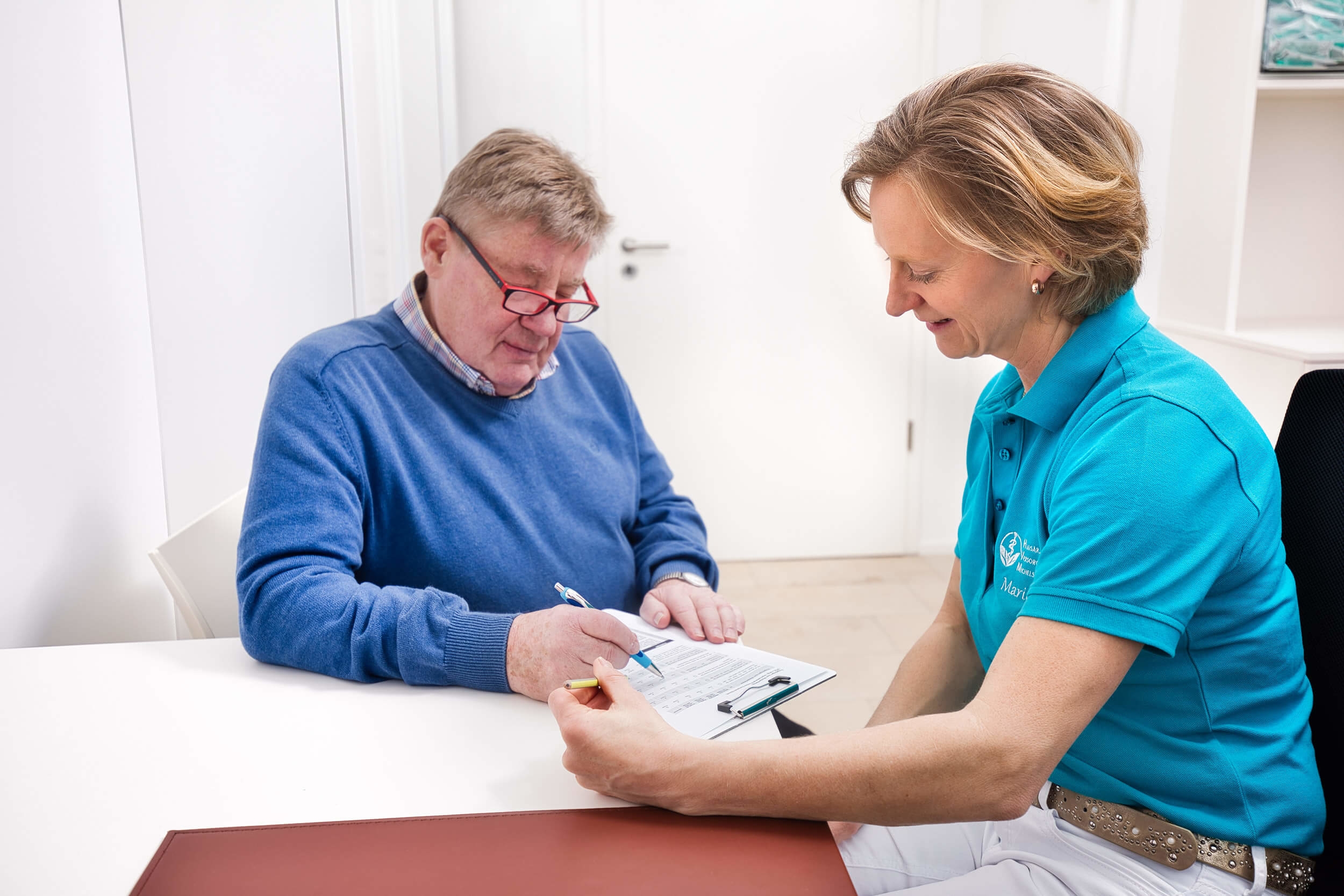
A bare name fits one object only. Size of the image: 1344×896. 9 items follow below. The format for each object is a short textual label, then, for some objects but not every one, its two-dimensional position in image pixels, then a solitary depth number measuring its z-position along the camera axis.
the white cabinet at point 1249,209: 2.01
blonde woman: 0.77
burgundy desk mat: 0.65
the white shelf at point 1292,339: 1.73
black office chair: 0.91
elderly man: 0.98
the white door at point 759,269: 3.17
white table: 0.73
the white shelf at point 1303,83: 1.93
